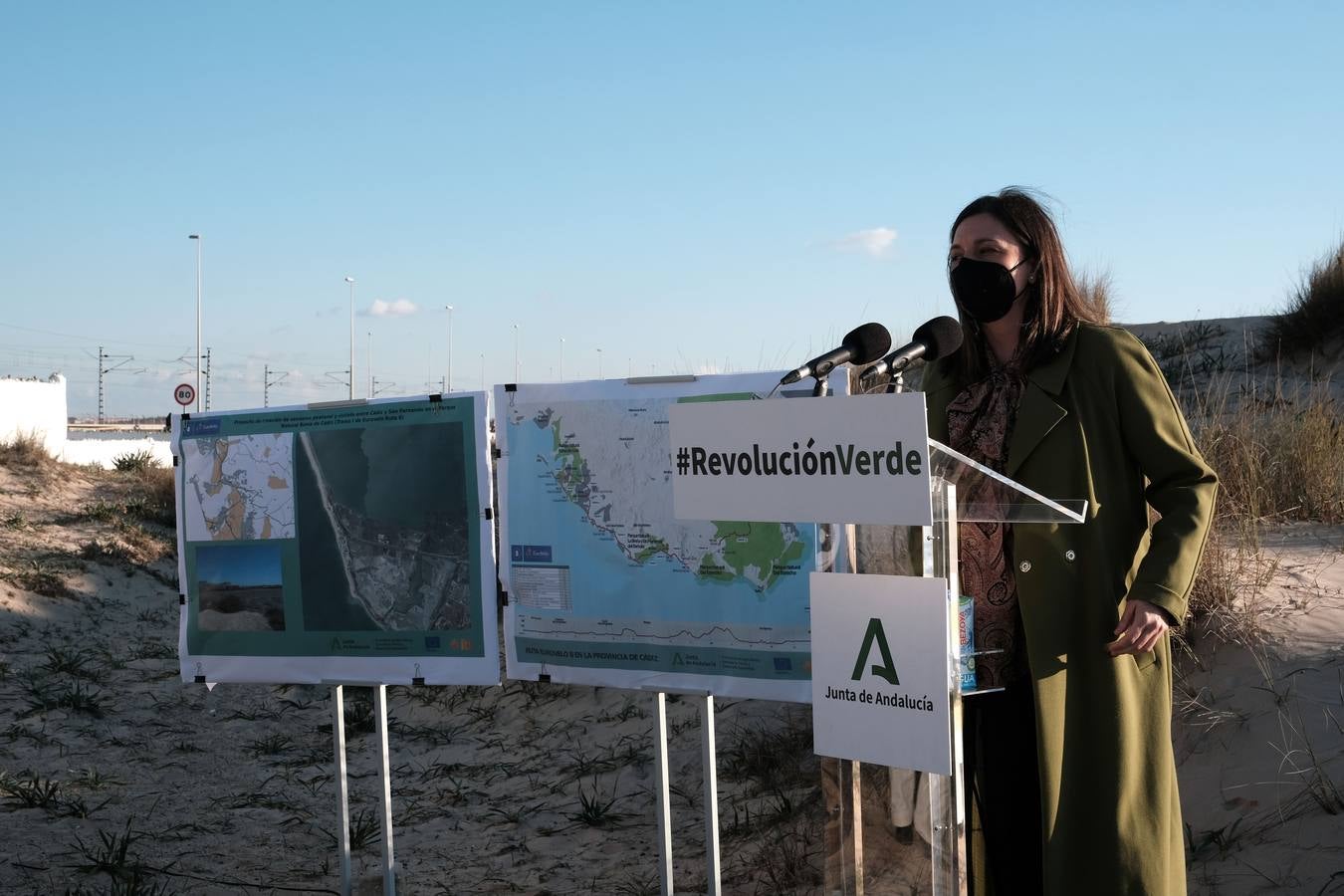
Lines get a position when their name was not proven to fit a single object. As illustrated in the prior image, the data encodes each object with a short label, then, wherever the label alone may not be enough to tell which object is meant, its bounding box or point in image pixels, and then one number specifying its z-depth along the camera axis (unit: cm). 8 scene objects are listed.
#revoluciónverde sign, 230
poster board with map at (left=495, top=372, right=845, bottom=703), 433
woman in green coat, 280
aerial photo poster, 494
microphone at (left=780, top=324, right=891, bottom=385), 250
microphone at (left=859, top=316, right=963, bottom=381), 264
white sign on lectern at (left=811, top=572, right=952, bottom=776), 230
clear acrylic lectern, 242
